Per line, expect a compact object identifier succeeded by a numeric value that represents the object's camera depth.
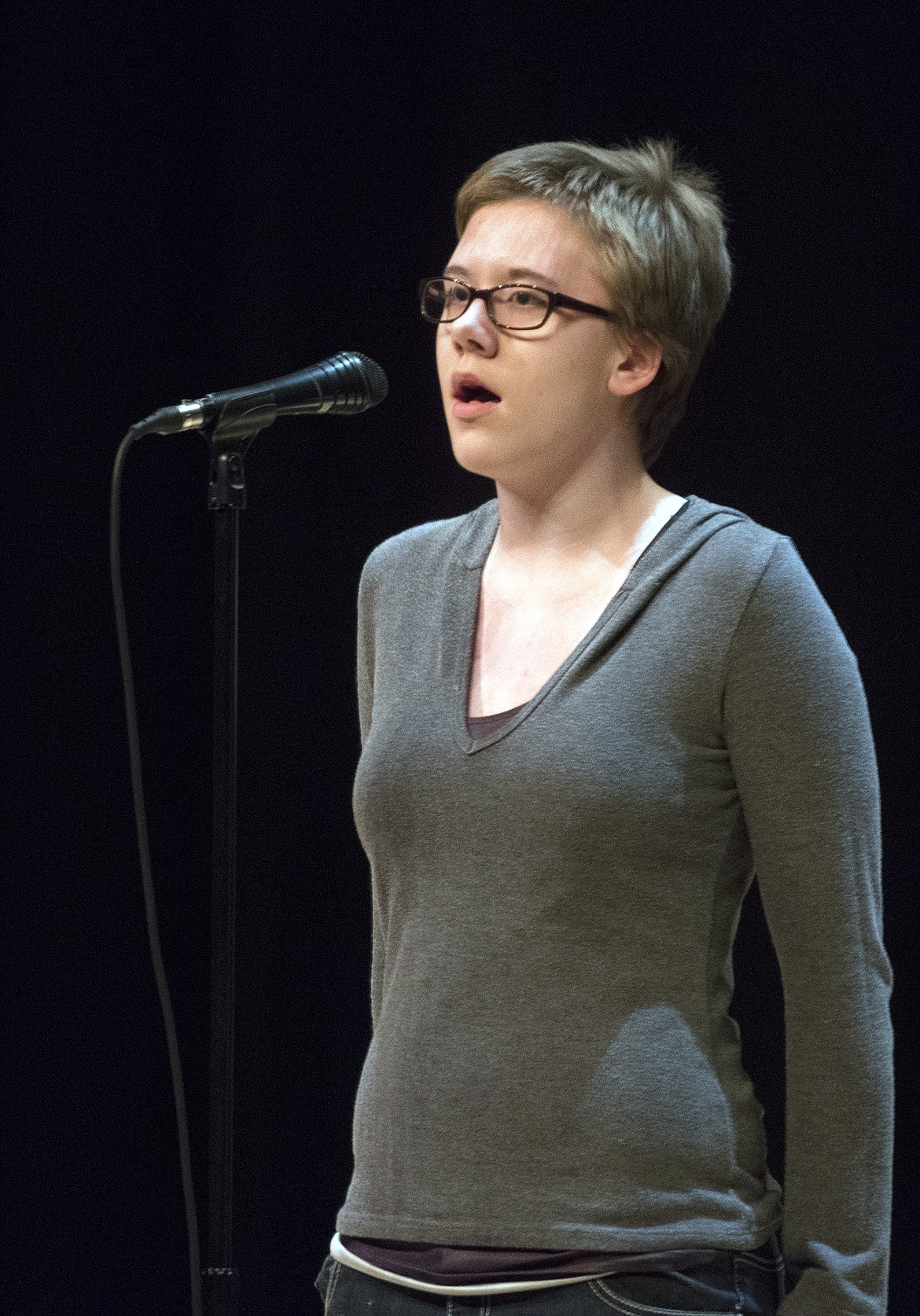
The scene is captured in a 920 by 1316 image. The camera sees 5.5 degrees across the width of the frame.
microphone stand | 7.10
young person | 6.94
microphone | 7.14
